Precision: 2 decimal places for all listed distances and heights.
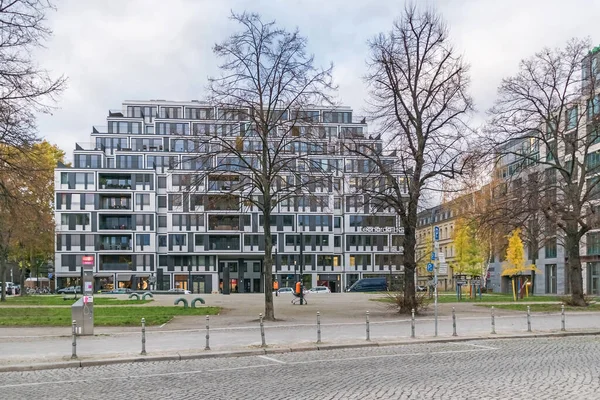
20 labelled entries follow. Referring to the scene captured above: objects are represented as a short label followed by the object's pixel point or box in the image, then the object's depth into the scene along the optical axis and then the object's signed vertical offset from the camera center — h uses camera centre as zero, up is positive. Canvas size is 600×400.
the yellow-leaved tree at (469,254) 68.75 -0.23
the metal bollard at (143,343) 16.16 -2.14
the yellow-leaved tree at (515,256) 54.00 -0.38
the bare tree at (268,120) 25.92 +5.33
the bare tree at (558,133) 34.19 +6.32
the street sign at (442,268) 23.07 -0.55
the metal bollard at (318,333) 18.20 -2.18
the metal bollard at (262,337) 17.50 -2.18
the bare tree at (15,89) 22.08 +5.72
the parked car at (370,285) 79.69 -3.86
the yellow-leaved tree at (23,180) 23.22 +2.99
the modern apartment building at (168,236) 85.94 +2.54
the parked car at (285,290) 70.31 -3.87
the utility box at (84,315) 20.11 -1.79
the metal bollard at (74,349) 15.56 -2.20
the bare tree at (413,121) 28.14 +5.79
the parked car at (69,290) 73.62 -3.81
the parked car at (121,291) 68.75 -3.68
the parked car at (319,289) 74.06 -4.00
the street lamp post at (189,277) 86.48 -2.88
